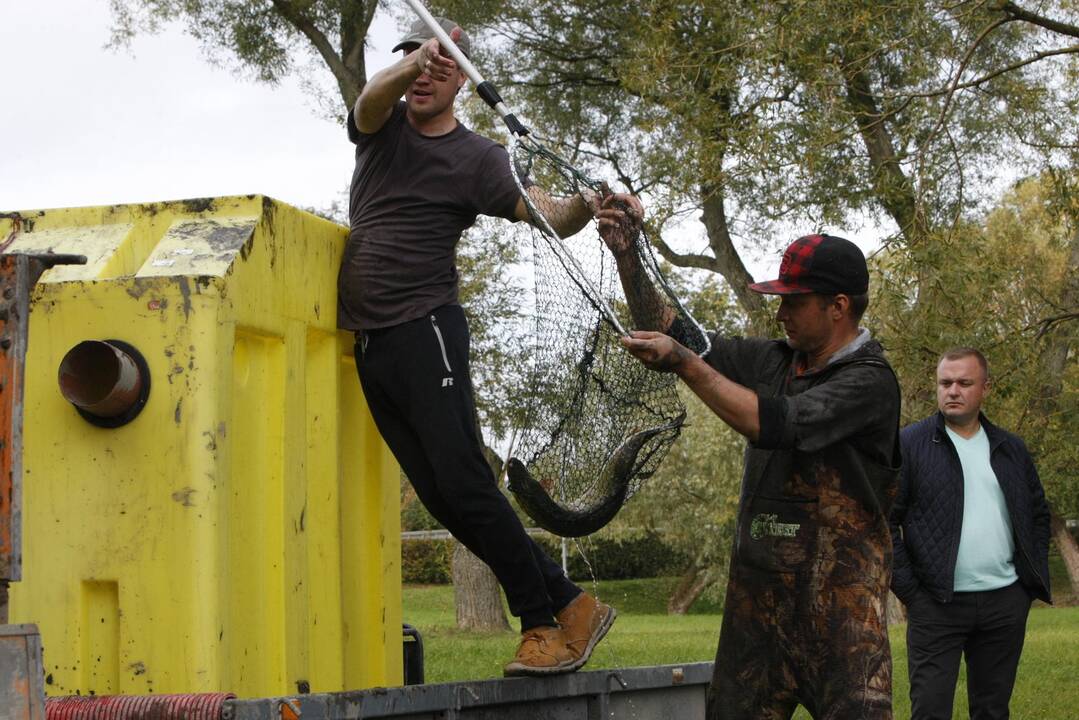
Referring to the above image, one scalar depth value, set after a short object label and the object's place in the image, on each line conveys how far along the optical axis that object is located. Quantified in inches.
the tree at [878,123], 406.3
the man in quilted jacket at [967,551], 243.8
